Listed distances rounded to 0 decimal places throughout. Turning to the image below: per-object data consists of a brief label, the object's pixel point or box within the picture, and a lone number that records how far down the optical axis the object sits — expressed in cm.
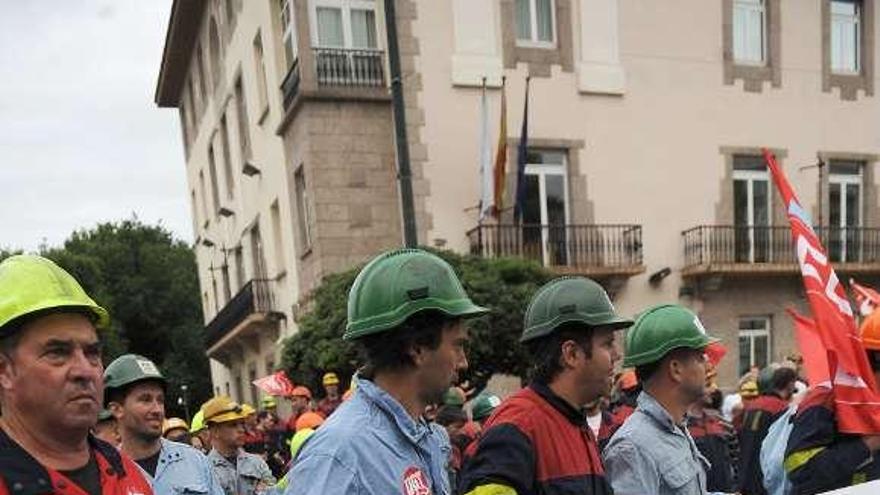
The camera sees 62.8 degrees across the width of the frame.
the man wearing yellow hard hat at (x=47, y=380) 162
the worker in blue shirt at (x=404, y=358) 178
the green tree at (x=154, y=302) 3522
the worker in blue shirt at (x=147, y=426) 339
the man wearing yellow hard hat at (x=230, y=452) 510
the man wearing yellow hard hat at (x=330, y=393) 962
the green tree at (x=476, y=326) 989
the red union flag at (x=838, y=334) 277
